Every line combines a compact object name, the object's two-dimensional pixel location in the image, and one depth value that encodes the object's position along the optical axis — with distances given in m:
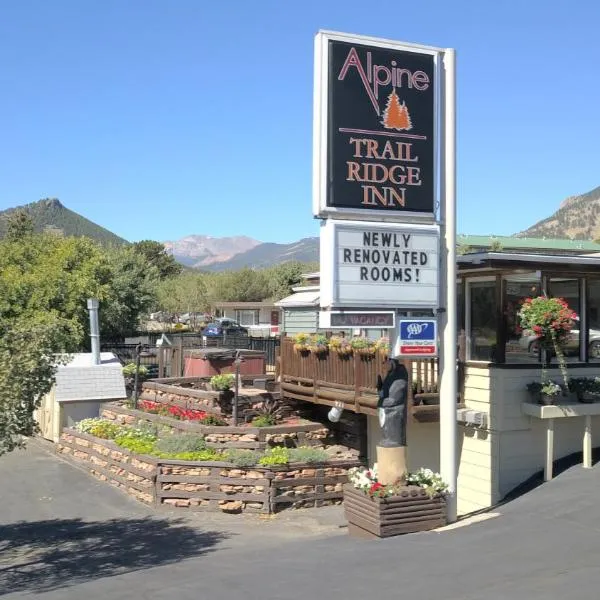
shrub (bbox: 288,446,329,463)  15.12
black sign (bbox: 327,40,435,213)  9.88
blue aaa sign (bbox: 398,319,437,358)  10.43
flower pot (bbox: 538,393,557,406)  12.30
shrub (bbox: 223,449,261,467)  14.70
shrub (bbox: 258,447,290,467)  14.82
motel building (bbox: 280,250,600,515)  12.49
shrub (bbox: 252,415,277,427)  16.70
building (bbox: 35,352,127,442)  22.00
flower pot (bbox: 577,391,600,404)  12.59
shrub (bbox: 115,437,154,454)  16.16
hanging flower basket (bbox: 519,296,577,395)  12.02
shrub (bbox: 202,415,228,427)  16.93
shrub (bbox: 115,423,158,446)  17.34
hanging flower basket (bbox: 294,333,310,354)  16.53
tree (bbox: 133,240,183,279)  103.87
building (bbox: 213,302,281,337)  57.03
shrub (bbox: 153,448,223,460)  15.25
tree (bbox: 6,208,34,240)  67.25
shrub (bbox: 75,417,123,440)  18.69
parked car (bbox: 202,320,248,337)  46.98
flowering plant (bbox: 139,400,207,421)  17.70
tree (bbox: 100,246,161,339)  40.38
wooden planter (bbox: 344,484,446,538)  9.82
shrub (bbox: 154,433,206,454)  15.68
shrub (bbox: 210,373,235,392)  17.52
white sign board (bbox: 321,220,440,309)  9.95
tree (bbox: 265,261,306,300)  69.69
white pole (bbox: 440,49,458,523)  10.66
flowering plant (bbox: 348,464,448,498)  10.03
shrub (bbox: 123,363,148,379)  24.48
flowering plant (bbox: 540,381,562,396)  12.19
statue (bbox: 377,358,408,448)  10.34
